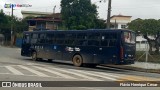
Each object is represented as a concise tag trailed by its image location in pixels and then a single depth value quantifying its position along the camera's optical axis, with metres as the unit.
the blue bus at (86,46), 25.42
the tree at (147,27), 36.91
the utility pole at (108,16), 32.69
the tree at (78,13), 67.25
